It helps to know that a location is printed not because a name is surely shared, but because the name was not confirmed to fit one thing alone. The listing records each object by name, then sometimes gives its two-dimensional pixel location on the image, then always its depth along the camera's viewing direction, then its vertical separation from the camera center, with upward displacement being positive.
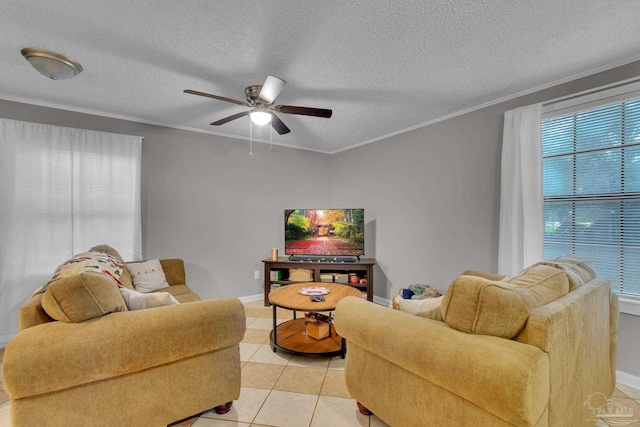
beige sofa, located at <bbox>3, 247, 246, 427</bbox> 1.21 -0.76
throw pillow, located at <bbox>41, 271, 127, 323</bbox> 1.31 -0.44
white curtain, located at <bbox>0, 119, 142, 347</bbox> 2.69 +0.10
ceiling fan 2.05 +0.89
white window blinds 2.03 +0.24
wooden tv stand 3.62 -0.79
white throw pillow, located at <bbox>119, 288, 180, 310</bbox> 1.58 -0.53
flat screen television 3.81 -0.28
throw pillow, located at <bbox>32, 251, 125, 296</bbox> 1.56 -0.38
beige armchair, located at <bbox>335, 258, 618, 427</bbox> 0.98 -0.59
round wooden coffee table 2.29 -1.18
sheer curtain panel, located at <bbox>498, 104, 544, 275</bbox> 2.38 +0.20
